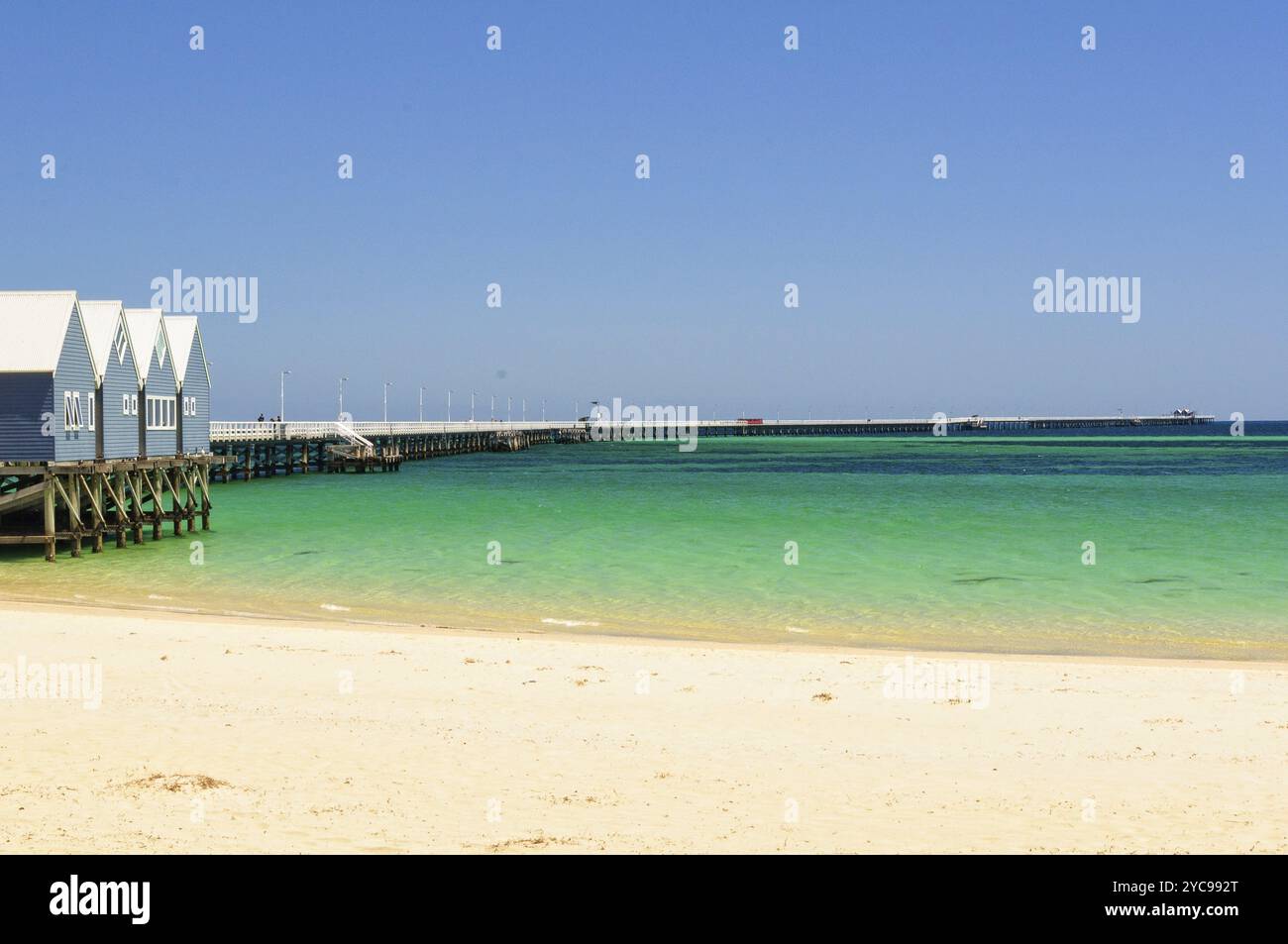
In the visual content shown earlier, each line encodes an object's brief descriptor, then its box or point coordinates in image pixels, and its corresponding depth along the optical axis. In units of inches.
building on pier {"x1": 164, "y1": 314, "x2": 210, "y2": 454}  1668.3
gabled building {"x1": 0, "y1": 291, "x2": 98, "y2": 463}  1223.5
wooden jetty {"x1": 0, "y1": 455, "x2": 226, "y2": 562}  1240.2
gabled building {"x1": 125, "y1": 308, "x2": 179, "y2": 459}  1514.5
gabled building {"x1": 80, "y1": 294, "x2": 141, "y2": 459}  1365.7
